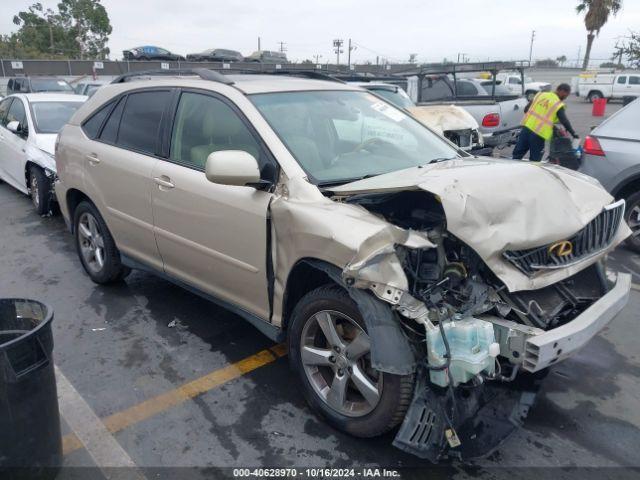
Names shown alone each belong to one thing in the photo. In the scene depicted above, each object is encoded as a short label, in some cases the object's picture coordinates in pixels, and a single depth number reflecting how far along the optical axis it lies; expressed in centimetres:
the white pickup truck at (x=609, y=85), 3173
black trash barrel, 211
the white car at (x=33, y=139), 712
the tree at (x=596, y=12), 4344
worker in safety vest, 820
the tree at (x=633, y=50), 2858
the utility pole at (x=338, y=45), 5957
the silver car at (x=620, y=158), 560
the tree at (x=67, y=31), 5669
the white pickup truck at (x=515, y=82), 2974
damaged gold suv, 243
